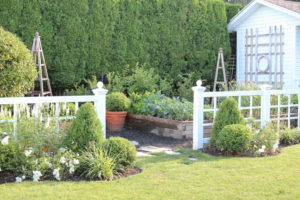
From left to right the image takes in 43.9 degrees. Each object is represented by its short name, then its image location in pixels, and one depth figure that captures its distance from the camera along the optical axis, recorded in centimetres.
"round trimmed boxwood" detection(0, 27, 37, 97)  640
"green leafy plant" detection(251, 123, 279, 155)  586
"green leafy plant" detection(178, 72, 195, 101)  1052
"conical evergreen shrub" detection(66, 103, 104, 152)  480
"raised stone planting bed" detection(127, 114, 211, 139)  721
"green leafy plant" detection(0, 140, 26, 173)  439
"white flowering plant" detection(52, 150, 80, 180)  434
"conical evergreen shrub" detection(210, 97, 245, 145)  609
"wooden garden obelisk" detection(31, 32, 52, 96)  822
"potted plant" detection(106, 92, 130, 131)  808
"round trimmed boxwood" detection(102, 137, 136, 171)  467
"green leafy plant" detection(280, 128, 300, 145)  679
